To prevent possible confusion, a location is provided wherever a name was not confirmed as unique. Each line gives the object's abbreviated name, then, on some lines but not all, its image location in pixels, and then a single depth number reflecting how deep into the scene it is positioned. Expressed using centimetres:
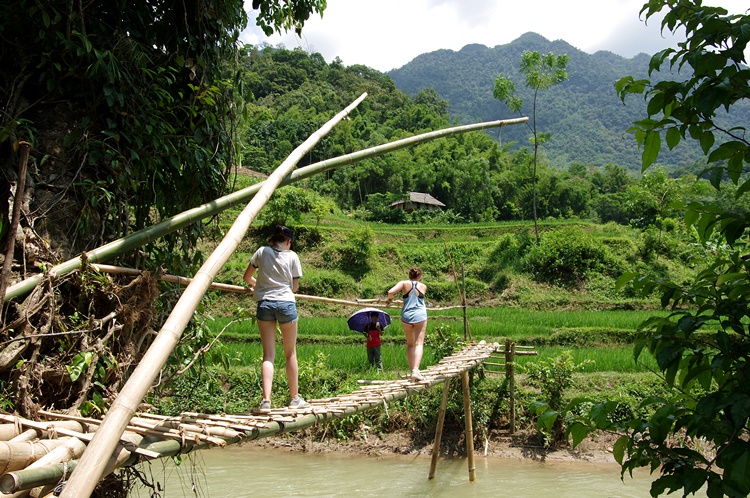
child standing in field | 866
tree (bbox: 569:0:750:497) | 137
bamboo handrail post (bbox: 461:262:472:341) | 760
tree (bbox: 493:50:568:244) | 1805
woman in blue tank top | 495
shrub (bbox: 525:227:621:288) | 1661
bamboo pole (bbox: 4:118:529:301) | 270
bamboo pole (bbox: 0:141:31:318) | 244
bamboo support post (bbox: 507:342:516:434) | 823
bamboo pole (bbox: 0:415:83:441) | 197
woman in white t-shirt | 337
